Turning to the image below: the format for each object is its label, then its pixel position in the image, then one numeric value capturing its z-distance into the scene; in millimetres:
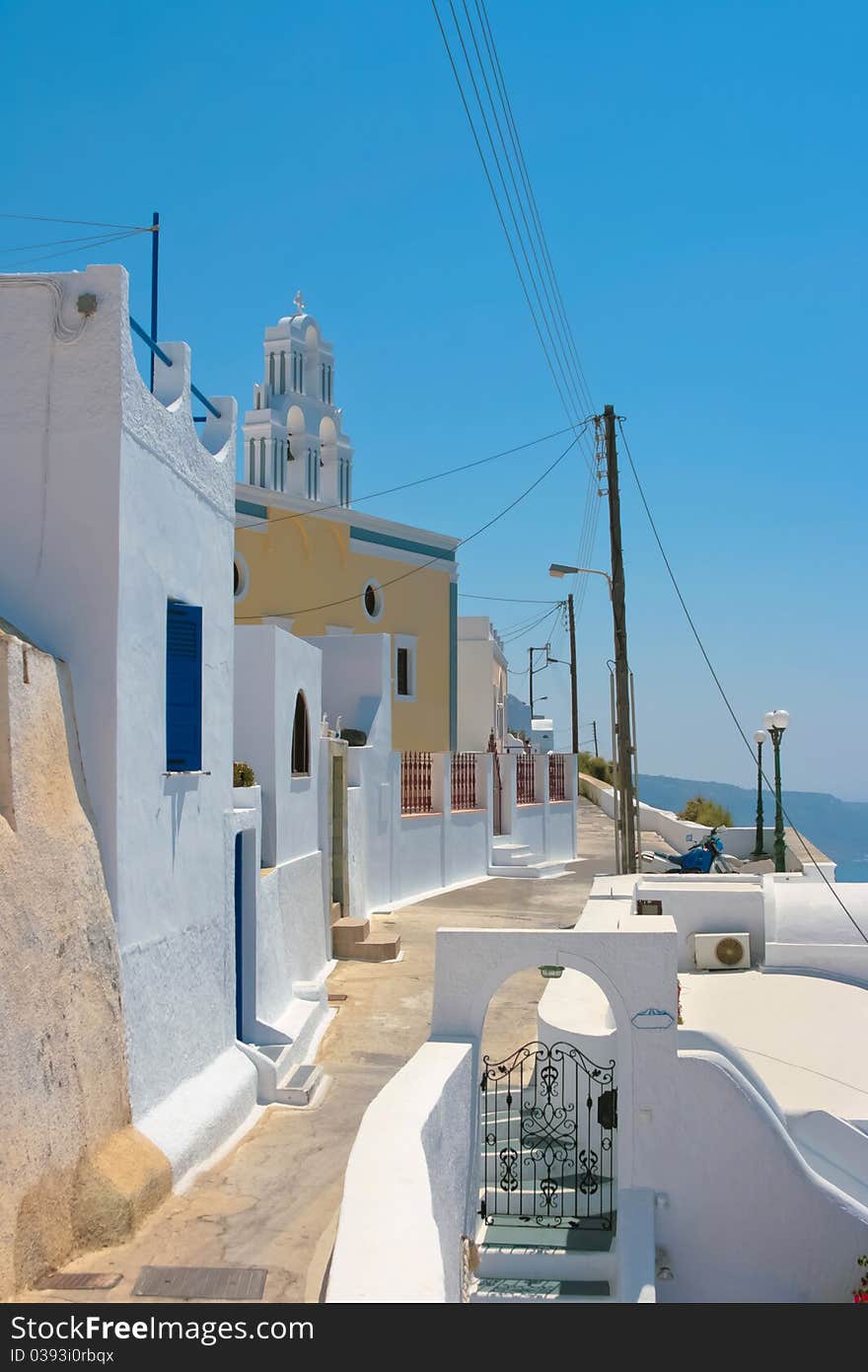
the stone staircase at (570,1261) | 8766
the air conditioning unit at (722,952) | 13883
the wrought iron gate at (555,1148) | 9594
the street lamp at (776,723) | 21188
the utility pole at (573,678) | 42525
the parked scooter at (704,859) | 18297
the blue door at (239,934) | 11727
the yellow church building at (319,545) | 24516
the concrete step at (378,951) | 16750
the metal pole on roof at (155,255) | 9664
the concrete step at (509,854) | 26141
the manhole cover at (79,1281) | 6383
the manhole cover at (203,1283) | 6730
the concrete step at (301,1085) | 10695
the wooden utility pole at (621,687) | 18812
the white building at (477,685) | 36469
